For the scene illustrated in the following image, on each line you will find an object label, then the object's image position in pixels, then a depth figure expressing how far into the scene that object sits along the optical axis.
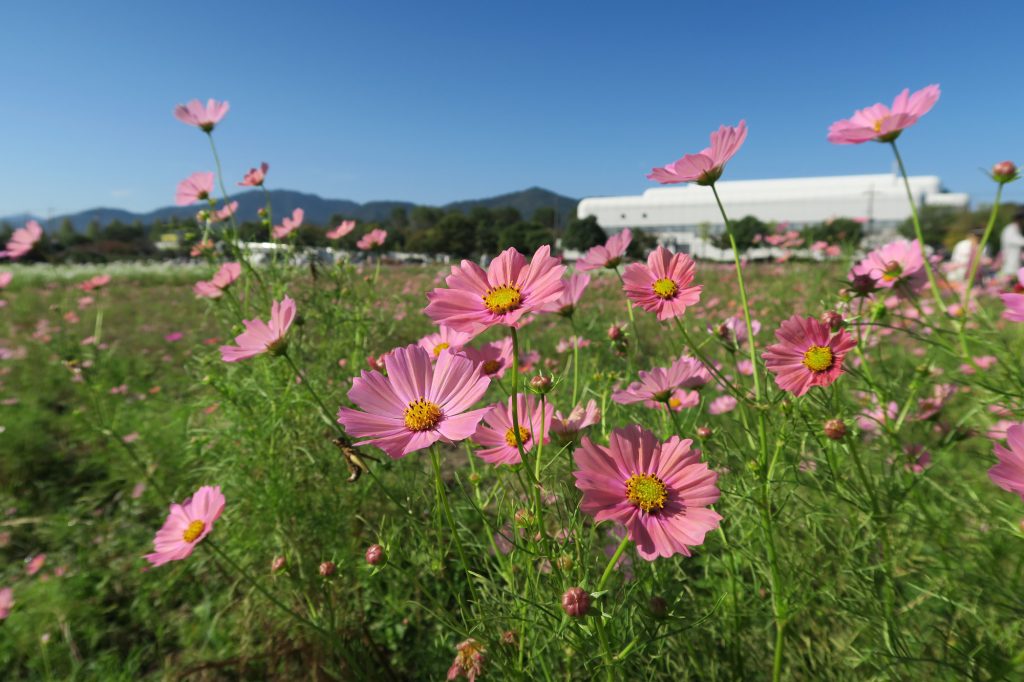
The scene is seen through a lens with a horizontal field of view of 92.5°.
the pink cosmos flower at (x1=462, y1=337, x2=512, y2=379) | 0.63
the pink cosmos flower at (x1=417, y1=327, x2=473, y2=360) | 0.58
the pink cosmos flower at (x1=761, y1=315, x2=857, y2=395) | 0.55
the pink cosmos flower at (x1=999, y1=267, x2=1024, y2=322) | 0.52
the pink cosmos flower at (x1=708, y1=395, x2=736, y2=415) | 1.12
